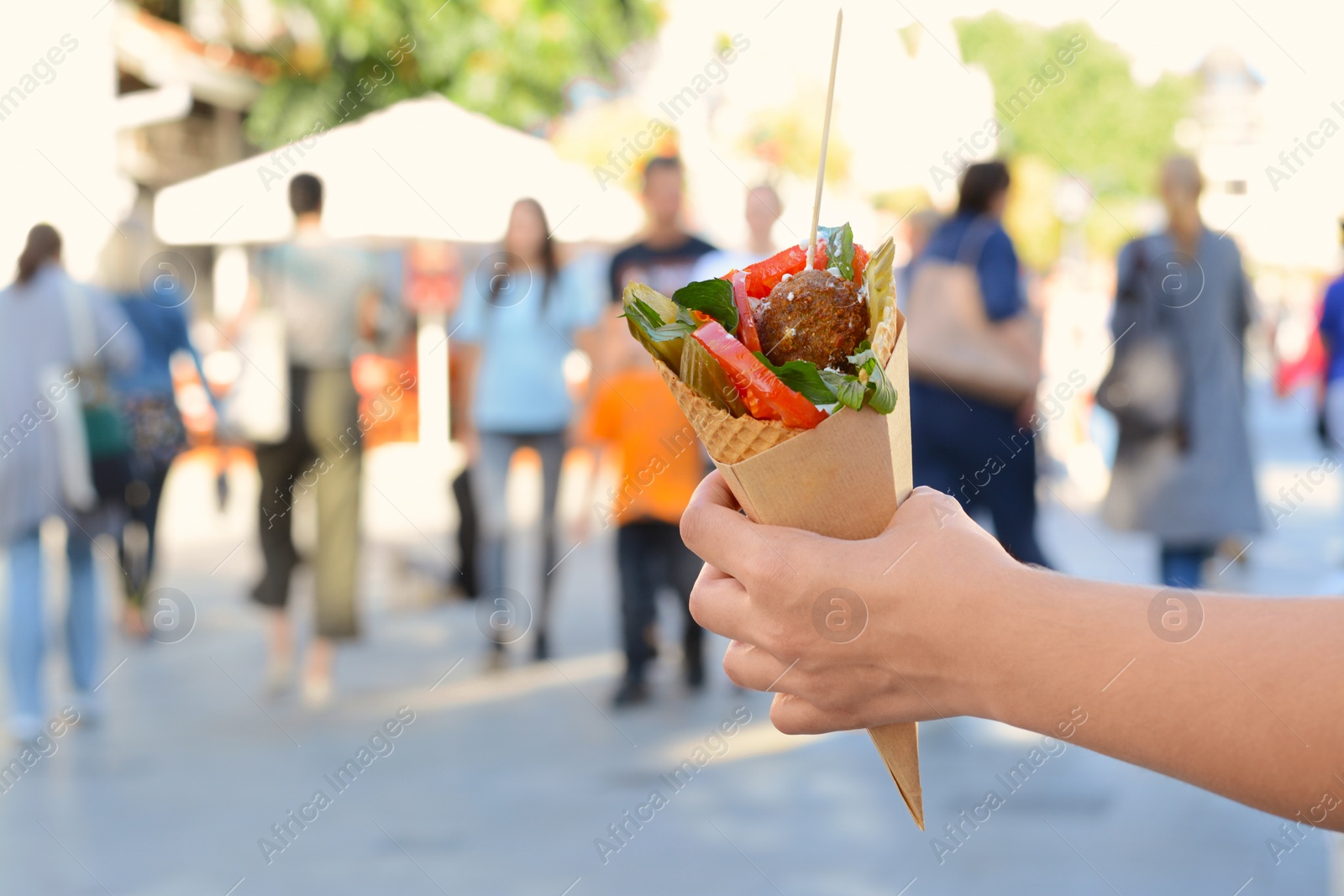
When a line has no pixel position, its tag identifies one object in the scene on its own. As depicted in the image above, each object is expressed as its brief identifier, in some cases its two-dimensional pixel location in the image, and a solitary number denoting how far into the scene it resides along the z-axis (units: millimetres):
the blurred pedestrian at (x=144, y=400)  6836
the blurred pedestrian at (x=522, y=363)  6551
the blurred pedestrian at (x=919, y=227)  8667
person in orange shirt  5922
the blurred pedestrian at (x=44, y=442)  5449
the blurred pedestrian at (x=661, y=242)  6211
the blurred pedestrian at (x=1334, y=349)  7270
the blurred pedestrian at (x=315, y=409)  6035
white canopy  10227
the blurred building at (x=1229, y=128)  63438
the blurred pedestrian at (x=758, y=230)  6312
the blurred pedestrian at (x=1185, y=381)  5406
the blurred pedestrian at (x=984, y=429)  5281
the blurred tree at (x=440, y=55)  14703
